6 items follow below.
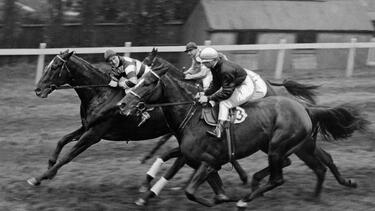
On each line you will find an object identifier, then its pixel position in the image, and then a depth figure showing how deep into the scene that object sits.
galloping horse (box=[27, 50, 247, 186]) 17.33
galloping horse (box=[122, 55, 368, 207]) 14.80
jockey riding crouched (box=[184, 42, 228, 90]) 18.50
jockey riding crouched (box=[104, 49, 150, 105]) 17.41
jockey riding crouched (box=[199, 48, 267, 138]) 14.76
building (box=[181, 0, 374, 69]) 35.28
